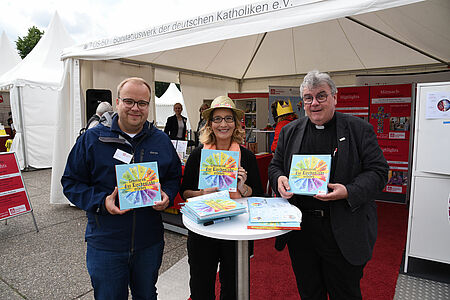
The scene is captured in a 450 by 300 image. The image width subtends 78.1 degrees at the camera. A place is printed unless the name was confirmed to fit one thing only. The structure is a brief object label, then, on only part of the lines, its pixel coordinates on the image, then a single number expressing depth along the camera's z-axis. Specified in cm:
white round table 135
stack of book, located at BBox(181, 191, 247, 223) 142
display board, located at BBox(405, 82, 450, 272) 264
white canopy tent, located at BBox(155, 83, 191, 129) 1677
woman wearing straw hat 181
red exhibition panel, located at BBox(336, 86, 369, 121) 549
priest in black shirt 152
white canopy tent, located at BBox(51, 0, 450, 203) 274
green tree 2847
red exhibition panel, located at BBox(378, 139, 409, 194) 519
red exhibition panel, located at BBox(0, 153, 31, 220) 377
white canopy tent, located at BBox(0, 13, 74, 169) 816
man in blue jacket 151
